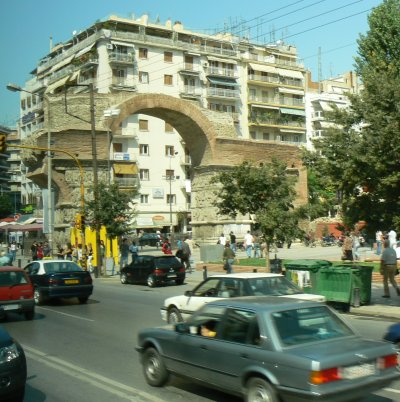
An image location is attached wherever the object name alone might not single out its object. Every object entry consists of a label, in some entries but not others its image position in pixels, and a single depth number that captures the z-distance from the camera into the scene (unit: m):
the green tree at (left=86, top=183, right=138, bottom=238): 29.80
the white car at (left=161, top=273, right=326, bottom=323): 11.40
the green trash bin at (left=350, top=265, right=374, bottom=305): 15.72
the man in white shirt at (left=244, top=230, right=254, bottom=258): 36.44
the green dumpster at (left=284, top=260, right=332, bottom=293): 16.64
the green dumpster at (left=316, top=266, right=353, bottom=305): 15.59
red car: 14.40
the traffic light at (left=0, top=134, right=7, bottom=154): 24.25
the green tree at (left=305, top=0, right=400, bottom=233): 14.04
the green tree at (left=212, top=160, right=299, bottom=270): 23.33
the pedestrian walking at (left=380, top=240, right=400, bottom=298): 17.02
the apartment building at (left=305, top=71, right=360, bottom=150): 95.19
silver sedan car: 5.57
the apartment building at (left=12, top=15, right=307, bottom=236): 76.19
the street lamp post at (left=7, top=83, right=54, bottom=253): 35.69
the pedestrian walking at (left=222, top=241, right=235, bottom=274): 25.10
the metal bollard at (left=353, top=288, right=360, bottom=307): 15.70
